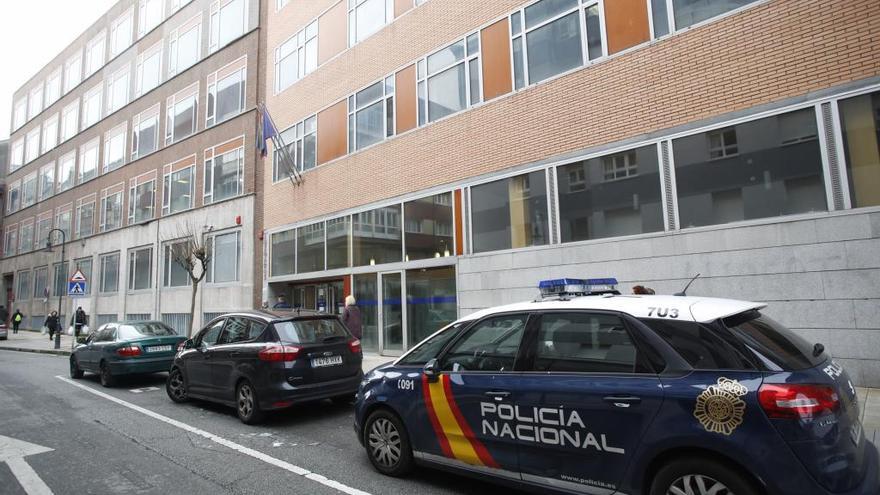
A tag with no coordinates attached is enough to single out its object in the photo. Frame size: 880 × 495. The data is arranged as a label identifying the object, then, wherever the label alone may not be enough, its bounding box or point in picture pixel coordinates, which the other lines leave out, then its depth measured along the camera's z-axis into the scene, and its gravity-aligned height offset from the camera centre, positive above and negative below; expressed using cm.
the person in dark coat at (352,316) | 1059 -22
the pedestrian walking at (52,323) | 2556 -33
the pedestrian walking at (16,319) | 3080 -8
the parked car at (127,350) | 1067 -79
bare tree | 1773 +232
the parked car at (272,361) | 683 -76
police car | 295 -73
